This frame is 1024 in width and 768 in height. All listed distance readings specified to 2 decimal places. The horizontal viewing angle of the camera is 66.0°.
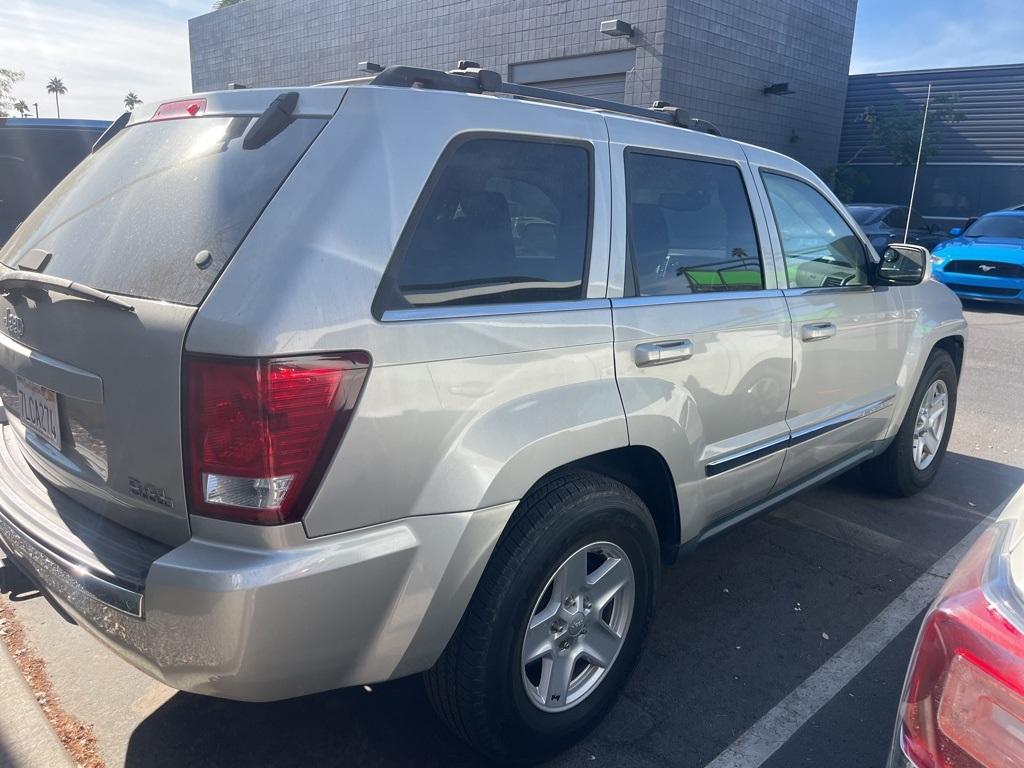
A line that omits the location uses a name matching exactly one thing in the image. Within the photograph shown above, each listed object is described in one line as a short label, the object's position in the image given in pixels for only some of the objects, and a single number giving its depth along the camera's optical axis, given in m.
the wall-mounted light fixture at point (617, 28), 13.21
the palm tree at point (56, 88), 83.87
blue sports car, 11.48
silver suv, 1.82
